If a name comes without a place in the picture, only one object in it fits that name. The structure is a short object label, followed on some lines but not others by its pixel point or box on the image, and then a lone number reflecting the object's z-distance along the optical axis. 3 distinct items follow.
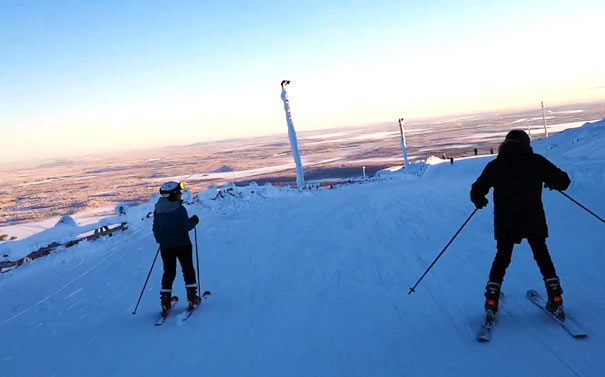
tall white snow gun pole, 28.64
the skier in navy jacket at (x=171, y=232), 5.68
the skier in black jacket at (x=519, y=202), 3.94
